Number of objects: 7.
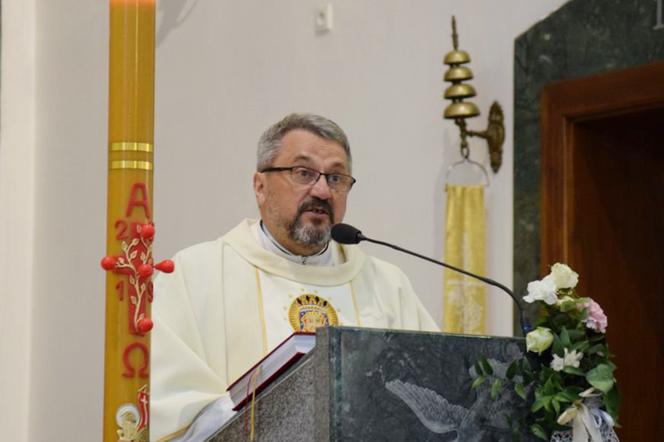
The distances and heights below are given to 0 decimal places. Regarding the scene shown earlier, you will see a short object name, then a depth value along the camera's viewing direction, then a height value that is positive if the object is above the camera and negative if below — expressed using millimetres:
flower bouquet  6289 -312
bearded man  8695 -108
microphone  7492 +33
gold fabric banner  12062 -66
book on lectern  6391 -295
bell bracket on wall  12055 +639
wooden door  11547 +109
